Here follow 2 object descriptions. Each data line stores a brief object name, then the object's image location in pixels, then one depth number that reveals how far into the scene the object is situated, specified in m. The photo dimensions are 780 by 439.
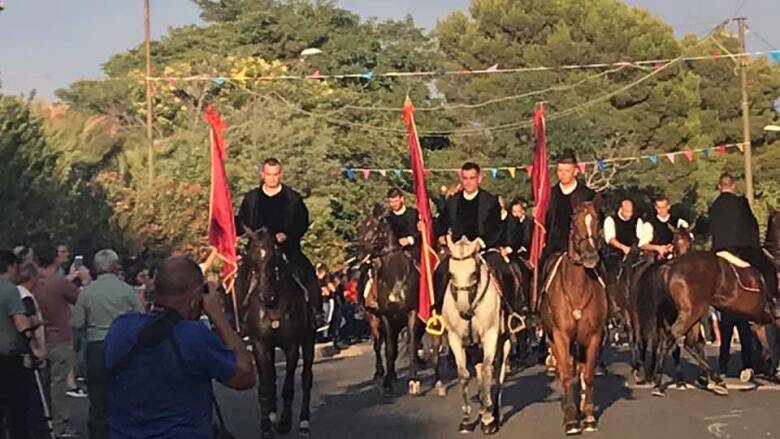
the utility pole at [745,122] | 46.78
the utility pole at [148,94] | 45.00
